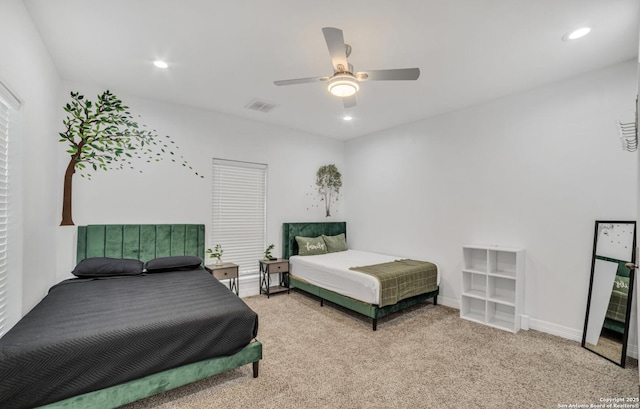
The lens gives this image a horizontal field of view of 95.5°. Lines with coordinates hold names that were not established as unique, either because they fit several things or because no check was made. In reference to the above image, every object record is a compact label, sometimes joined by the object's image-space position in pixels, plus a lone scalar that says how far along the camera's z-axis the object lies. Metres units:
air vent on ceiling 4.02
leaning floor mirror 2.71
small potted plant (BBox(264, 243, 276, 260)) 4.81
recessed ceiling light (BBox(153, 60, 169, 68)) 2.98
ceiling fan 2.21
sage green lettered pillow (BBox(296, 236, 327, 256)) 4.96
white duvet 3.46
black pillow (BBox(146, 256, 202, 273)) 3.48
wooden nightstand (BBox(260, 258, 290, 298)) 4.60
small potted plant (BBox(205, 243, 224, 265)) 4.32
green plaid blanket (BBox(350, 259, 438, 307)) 3.47
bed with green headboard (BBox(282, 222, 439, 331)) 3.55
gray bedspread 1.57
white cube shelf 3.46
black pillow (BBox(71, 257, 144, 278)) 3.14
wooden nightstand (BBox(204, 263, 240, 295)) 3.99
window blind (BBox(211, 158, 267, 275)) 4.55
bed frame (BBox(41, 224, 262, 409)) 1.78
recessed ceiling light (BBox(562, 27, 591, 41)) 2.39
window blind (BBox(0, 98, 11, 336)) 2.11
